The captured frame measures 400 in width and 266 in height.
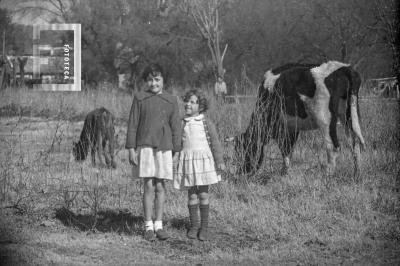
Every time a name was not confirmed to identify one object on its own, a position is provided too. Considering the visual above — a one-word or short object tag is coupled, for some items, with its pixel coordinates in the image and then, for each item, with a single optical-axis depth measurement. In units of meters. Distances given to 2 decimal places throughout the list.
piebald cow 8.38
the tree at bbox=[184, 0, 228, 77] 31.95
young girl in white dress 5.60
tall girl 5.58
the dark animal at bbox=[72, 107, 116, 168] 10.17
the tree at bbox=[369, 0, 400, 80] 10.93
